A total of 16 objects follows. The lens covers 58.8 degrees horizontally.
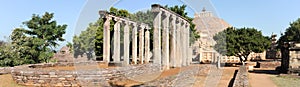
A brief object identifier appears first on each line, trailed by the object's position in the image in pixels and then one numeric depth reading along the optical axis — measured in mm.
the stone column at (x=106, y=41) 22220
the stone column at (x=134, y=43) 24984
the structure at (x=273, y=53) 49281
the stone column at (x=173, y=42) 20969
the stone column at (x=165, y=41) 19531
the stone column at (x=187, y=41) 25606
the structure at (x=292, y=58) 17609
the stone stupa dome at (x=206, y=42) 41281
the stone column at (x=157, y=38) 18234
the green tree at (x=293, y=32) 42969
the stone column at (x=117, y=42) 23320
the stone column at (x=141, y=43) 25631
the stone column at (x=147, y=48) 24622
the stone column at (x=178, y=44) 22344
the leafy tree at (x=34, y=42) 23094
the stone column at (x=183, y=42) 24000
